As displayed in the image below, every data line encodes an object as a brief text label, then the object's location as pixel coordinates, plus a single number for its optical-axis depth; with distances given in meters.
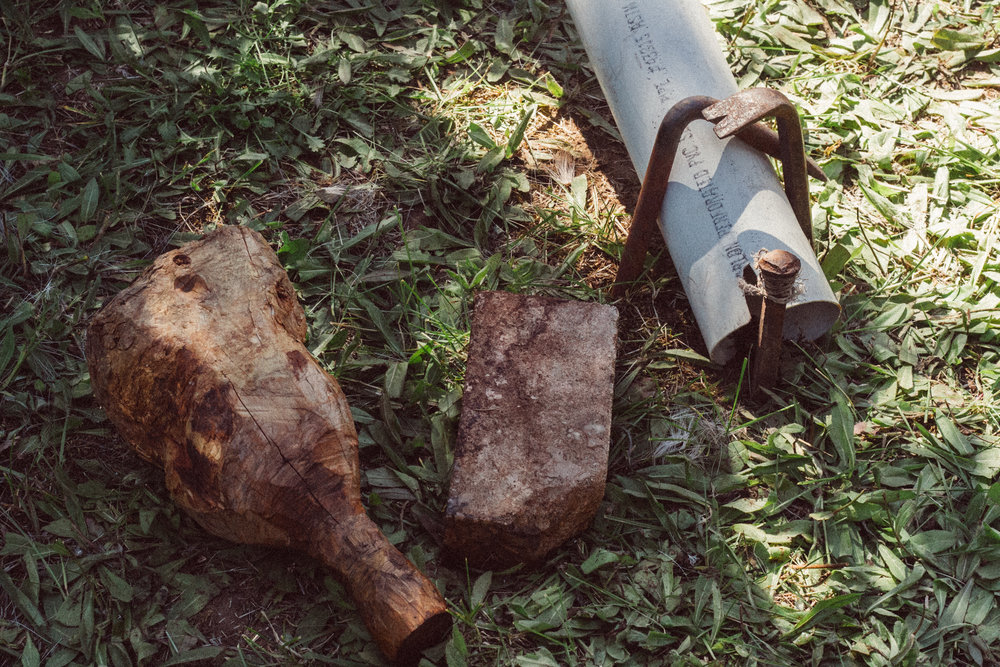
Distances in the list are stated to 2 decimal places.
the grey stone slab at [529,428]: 2.05
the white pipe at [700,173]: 2.41
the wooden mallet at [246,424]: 1.92
